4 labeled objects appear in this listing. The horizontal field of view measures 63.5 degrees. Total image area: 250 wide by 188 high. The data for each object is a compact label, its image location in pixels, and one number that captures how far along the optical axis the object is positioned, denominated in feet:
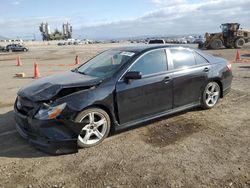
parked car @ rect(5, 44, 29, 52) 105.34
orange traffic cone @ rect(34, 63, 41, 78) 29.41
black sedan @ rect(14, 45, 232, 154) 10.28
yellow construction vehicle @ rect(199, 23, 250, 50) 66.81
